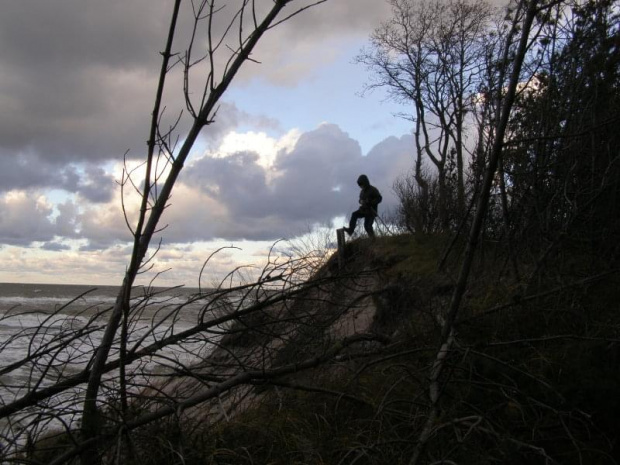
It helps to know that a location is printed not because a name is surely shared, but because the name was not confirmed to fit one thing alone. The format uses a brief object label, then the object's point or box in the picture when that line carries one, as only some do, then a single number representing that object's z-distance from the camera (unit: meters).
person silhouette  12.59
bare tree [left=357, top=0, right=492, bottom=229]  19.66
